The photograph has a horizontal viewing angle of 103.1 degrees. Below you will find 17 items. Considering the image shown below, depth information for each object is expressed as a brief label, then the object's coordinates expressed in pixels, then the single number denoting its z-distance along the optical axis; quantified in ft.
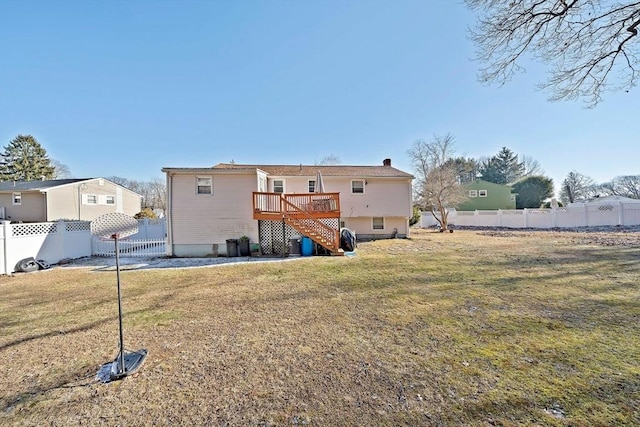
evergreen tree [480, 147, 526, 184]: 149.48
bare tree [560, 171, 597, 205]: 149.28
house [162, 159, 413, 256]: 38.34
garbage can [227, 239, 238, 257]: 38.55
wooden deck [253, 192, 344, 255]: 37.93
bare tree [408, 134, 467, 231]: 74.28
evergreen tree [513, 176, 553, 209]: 111.34
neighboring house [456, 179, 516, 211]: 107.14
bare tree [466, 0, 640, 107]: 21.86
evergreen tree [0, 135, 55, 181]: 115.03
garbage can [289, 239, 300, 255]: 38.78
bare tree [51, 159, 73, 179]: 137.90
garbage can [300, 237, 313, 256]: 38.45
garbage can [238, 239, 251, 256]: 38.91
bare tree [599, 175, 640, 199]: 146.61
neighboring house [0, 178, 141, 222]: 66.08
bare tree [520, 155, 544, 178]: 151.02
